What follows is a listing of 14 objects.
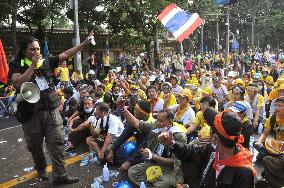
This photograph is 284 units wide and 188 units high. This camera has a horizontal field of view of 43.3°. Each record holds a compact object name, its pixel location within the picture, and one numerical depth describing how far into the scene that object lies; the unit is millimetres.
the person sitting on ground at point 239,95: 6515
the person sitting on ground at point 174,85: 9648
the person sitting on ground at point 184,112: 6711
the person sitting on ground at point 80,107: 7905
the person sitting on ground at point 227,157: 2547
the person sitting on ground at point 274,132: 4977
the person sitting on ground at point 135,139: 5656
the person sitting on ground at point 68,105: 8952
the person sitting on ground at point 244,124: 5270
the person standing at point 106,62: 20912
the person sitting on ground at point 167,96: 7973
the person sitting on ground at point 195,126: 6227
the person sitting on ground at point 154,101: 7884
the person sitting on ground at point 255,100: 7605
